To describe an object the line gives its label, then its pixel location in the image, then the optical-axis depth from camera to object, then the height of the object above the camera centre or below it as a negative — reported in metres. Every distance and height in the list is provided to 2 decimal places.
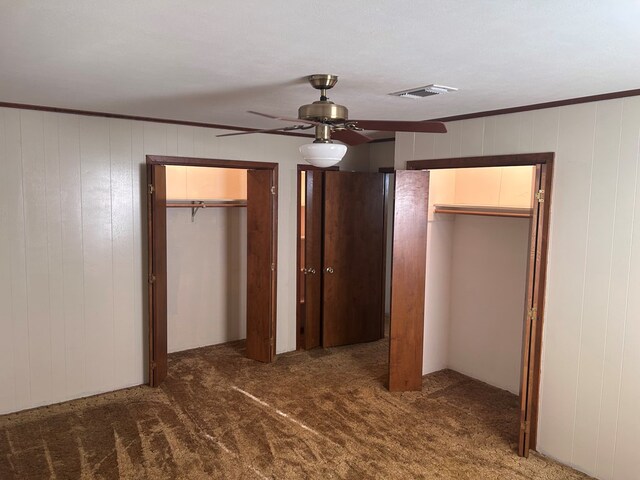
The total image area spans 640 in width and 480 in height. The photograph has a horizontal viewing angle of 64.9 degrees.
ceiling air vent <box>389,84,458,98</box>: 2.78 +0.65
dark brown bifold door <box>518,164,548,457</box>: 3.23 -0.71
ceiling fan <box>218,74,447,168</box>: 2.48 +0.39
